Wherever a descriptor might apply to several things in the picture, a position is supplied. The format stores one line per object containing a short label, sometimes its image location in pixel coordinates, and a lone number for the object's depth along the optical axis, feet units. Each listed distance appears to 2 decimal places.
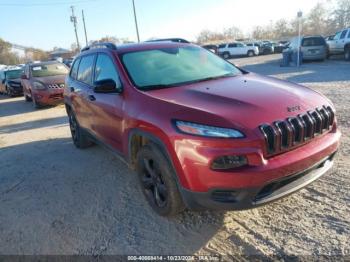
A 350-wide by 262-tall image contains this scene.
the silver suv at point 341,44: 62.28
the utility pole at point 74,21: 175.74
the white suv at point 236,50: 115.14
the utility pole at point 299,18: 60.59
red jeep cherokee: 8.74
